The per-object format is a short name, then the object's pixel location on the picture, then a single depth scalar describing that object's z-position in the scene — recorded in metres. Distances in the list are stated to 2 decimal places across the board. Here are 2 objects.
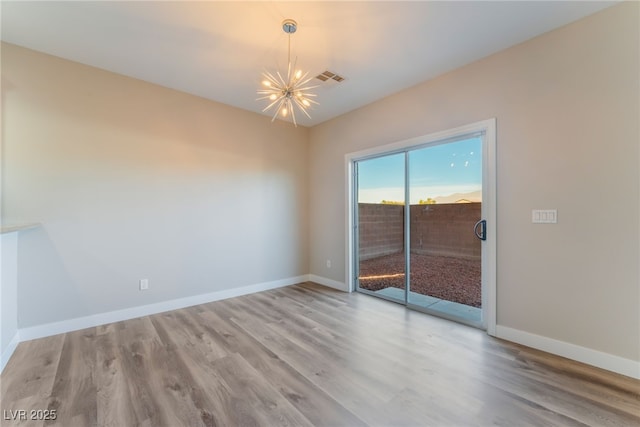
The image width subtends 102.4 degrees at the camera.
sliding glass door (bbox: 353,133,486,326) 3.01
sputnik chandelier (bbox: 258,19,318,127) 2.24
